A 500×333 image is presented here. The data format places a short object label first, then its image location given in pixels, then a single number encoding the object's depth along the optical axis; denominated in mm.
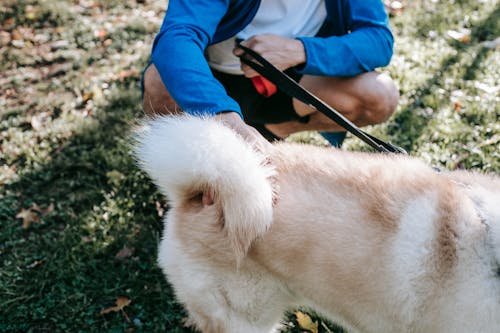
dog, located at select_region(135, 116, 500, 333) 1323
